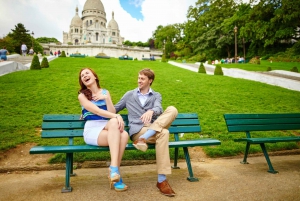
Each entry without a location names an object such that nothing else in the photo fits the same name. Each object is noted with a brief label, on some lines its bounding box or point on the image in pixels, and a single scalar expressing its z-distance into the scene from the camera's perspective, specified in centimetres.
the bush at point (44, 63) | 1816
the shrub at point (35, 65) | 1670
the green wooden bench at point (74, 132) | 322
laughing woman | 313
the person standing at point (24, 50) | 2983
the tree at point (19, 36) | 5312
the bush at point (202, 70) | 2042
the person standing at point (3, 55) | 1842
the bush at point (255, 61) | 3102
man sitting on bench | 318
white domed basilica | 8262
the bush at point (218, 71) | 1880
